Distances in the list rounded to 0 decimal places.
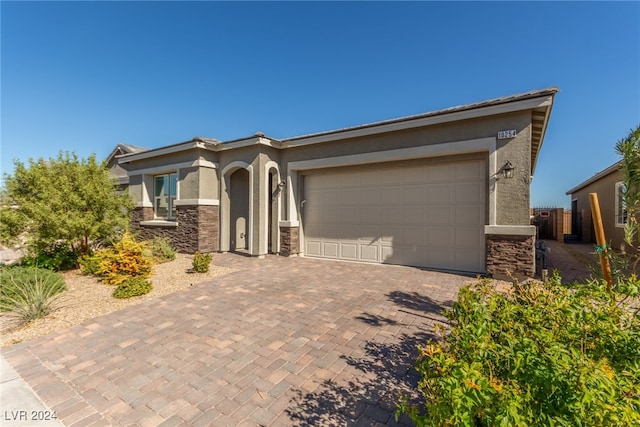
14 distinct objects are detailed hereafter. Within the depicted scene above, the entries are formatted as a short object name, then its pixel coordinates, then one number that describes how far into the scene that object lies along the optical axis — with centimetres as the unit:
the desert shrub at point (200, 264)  740
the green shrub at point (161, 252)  936
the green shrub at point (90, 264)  729
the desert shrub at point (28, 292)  456
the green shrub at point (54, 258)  789
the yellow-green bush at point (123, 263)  665
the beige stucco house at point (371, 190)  677
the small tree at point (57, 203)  732
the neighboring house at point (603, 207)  1130
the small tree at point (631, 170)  281
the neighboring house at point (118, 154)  1833
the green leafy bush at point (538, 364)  126
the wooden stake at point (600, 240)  383
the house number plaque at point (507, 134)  667
